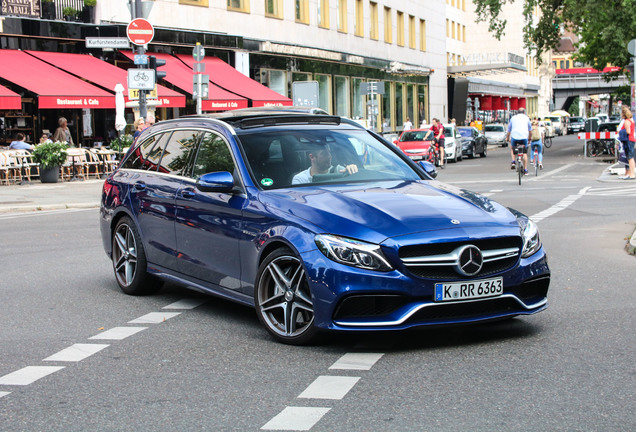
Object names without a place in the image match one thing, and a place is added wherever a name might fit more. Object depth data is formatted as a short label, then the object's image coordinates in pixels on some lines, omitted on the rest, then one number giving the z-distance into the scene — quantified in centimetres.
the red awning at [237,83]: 3534
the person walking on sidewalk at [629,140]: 2573
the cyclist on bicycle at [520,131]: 2684
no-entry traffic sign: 2219
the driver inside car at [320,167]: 737
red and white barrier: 3578
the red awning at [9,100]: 2495
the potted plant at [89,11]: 3112
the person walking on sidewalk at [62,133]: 2827
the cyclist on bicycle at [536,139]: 3050
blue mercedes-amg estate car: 622
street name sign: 2298
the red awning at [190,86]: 3234
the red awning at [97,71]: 2906
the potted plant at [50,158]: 2619
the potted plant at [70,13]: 3031
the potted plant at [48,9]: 2958
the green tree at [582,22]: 3844
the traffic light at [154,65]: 2355
